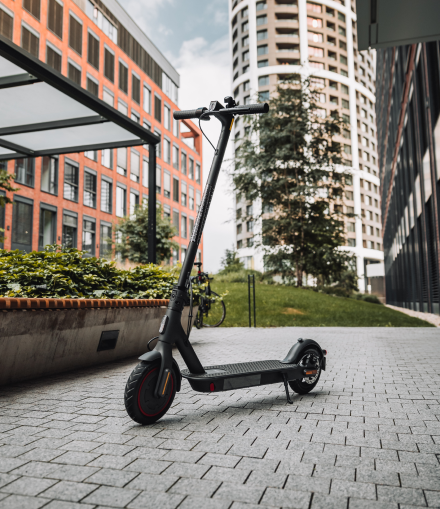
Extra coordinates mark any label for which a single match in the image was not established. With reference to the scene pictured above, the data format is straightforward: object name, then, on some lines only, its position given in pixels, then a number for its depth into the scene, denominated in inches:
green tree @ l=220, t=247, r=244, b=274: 1789.6
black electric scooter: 130.3
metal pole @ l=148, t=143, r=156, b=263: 375.6
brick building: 1140.5
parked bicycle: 433.0
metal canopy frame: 278.7
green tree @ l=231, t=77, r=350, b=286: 1069.8
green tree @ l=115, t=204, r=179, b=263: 1128.2
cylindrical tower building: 2923.2
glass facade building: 651.5
